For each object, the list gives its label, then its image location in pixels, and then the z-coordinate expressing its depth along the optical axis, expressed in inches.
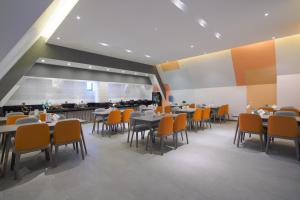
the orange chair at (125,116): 230.5
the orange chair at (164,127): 141.6
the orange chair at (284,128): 124.3
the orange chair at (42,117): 160.1
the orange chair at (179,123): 157.5
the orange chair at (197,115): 224.6
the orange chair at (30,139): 100.7
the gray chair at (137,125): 165.0
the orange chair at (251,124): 145.1
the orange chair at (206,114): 236.1
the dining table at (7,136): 106.3
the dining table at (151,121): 151.4
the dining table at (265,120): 150.7
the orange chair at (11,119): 155.0
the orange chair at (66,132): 118.2
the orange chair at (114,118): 207.6
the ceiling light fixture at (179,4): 128.3
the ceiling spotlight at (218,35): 198.8
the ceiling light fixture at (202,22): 159.2
